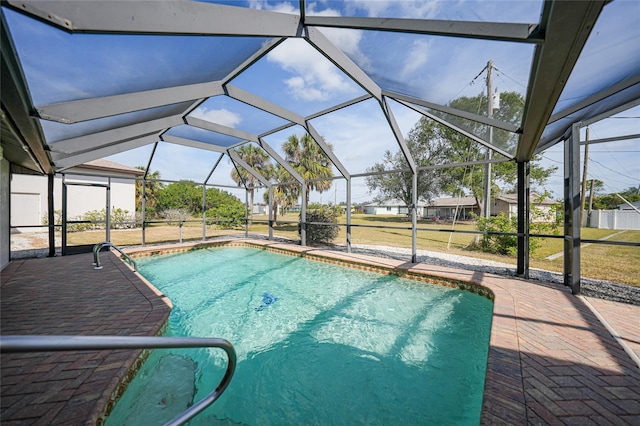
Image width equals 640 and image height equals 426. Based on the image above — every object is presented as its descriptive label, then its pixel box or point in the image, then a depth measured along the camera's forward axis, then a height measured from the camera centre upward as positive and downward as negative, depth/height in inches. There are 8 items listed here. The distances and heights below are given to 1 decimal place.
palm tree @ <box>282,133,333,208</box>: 669.3 +143.3
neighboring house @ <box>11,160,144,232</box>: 474.3 +23.0
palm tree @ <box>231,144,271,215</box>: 806.7 +165.8
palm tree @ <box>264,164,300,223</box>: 731.4 +54.5
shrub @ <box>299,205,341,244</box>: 425.1 -28.2
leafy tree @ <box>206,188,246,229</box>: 749.9 +9.1
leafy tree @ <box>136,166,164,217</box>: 743.8 +40.3
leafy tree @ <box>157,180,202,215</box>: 878.0 +35.9
